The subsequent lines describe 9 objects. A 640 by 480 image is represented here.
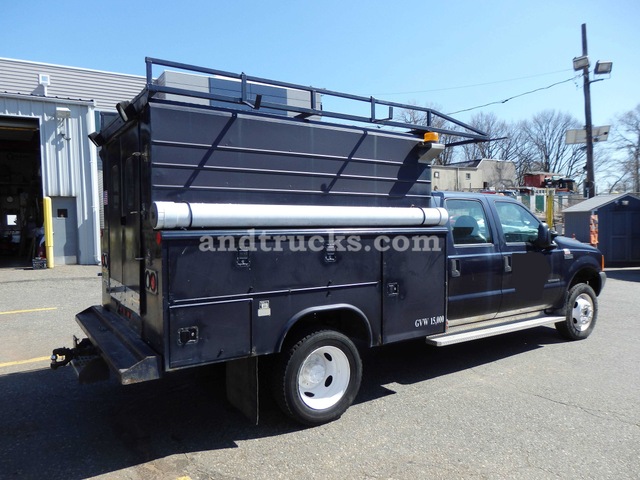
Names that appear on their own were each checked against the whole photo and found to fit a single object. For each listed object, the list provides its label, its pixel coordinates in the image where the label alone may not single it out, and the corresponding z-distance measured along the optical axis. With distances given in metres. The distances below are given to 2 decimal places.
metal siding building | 15.46
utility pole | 21.33
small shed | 17.20
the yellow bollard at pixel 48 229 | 15.21
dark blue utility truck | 3.42
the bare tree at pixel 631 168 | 50.06
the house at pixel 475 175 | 41.62
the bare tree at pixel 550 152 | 68.81
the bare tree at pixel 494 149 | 56.34
